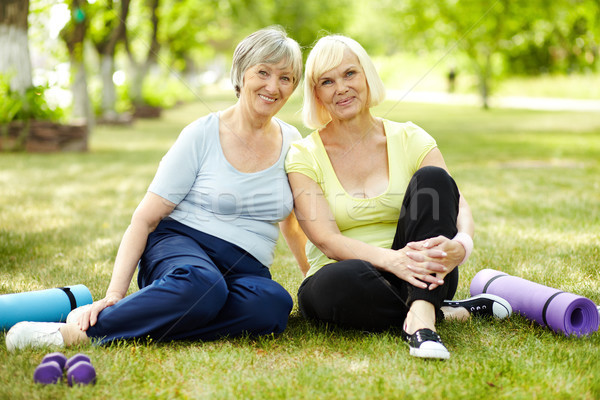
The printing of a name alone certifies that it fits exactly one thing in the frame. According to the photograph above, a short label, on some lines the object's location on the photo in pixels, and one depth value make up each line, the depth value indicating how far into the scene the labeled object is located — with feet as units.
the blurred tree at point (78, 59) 42.22
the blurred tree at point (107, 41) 52.00
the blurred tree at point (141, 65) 63.67
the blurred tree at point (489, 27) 60.89
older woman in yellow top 8.88
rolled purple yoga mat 8.98
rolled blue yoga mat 9.18
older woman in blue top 8.68
